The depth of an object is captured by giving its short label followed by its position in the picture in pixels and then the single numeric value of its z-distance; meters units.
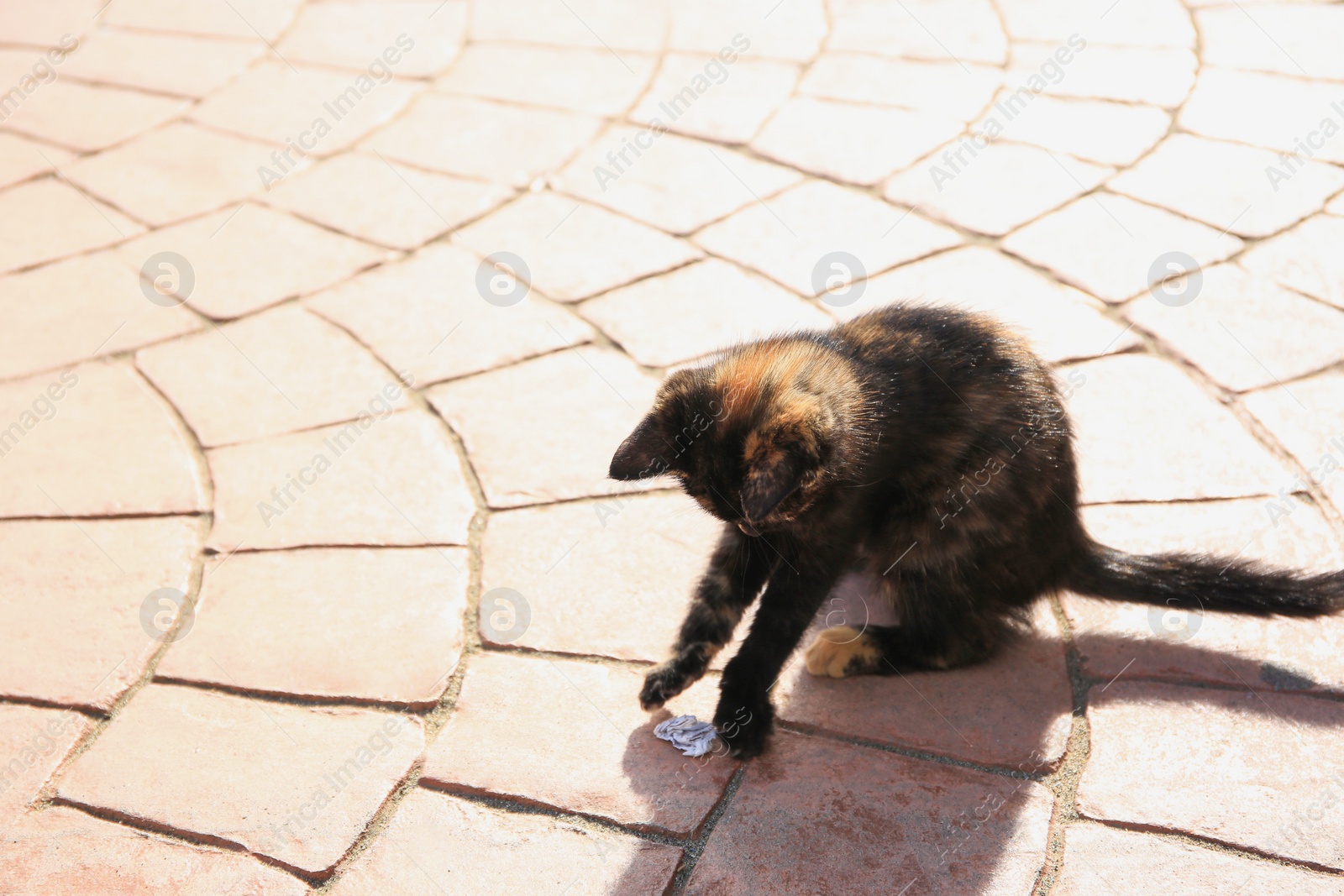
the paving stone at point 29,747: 2.42
